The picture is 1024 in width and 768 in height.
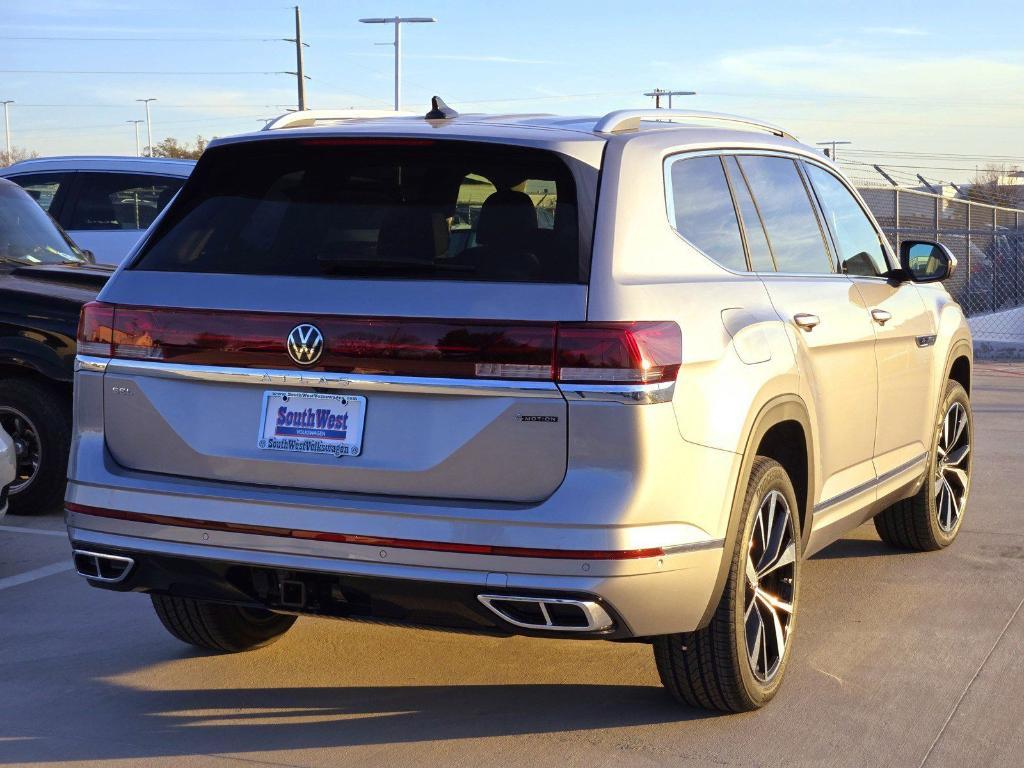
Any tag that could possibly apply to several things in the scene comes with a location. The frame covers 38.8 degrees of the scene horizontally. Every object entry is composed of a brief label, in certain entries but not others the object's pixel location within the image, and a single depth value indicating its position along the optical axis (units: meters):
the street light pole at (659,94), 61.33
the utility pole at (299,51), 48.03
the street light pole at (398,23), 45.56
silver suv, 3.86
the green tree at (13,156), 96.41
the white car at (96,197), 12.79
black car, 8.05
